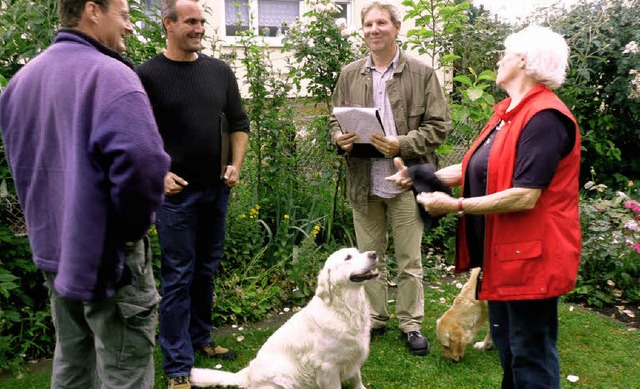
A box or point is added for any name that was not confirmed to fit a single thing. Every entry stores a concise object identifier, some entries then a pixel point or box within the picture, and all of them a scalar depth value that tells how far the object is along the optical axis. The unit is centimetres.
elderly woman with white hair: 206
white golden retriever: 286
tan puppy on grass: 341
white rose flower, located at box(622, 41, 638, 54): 573
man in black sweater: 293
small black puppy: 255
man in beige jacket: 342
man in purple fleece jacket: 162
